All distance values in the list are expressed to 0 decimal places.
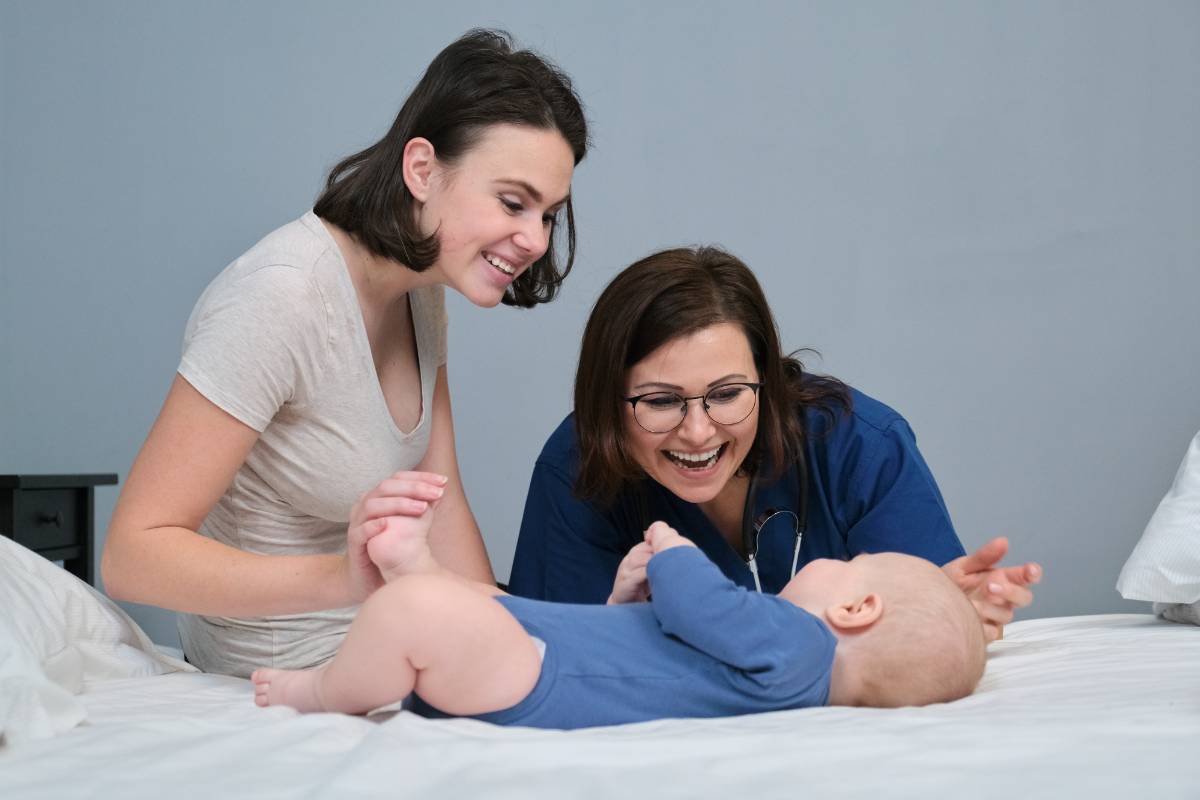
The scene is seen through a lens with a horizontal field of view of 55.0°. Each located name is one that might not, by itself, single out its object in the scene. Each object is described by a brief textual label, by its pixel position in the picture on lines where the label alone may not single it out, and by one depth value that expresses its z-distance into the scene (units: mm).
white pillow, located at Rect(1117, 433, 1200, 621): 1885
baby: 1190
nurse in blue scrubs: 1731
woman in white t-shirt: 1477
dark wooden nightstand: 2387
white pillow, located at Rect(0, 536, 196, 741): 1125
